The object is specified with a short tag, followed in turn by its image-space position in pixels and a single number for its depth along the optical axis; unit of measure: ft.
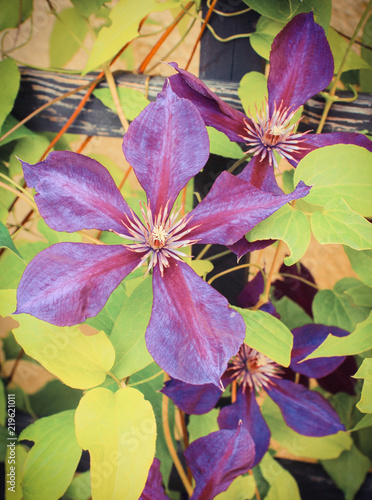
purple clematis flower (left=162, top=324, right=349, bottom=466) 1.72
